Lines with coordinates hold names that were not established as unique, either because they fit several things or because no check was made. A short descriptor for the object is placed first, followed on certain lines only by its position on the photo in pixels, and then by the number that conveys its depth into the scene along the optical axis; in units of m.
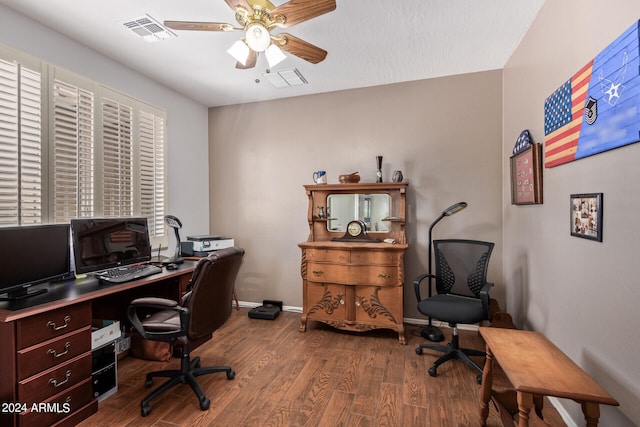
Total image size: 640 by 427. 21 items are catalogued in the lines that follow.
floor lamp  2.86
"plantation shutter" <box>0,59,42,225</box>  2.08
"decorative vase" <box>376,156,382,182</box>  3.39
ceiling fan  1.67
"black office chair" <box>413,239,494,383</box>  2.37
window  2.13
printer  3.52
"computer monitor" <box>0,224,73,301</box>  1.79
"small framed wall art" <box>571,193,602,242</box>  1.47
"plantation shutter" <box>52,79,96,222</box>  2.41
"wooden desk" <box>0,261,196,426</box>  1.58
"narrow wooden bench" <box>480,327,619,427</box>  1.21
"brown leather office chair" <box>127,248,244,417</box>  1.93
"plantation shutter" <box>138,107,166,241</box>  3.23
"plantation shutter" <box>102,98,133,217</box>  2.81
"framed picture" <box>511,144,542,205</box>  2.19
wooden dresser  3.03
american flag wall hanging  1.23
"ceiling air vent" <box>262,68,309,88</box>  3.18
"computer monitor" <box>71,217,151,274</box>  2.21
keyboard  2.21
